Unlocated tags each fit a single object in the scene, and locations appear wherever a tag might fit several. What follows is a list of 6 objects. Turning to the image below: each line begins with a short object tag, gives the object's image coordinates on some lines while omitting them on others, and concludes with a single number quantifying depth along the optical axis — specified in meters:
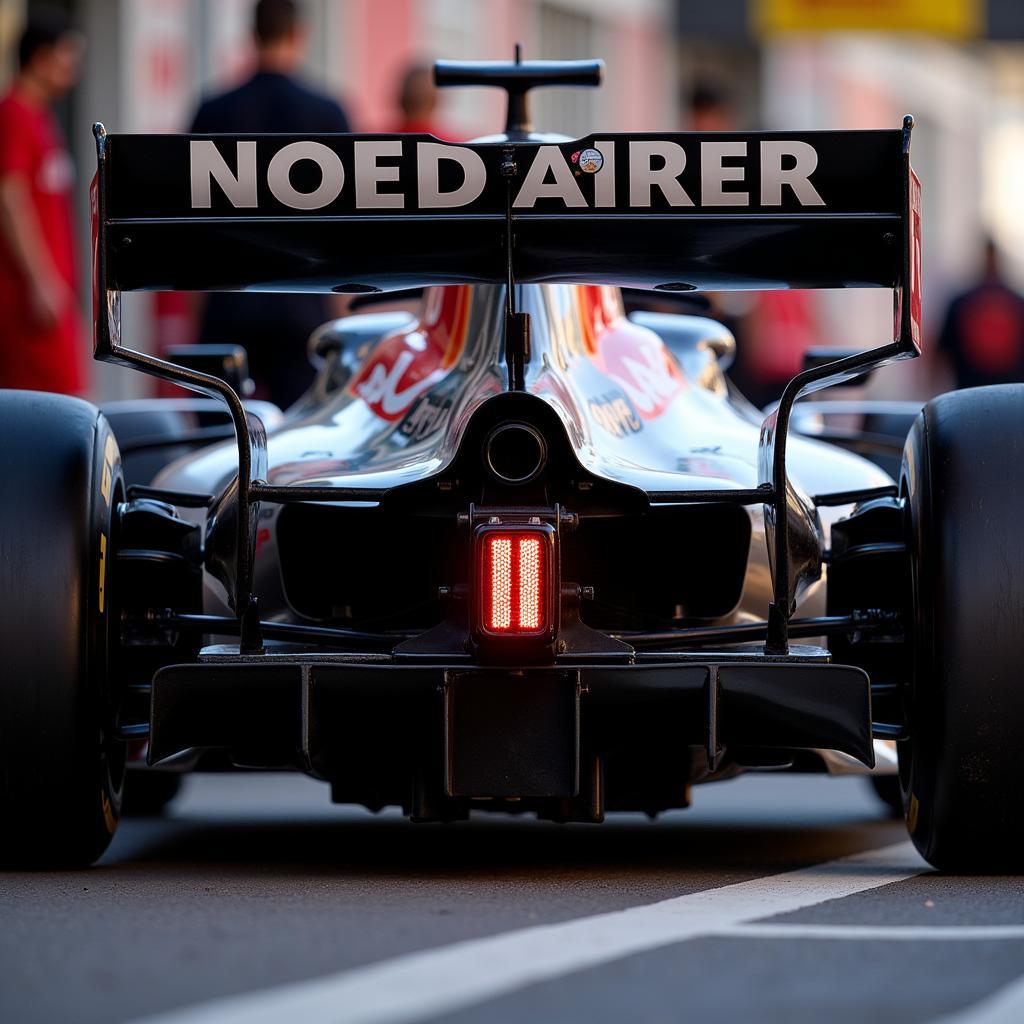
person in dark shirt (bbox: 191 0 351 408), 18.22
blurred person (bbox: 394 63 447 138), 19.87
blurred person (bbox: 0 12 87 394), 20.66
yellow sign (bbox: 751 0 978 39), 42.12
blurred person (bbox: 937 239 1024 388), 28.05
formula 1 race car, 9.51
